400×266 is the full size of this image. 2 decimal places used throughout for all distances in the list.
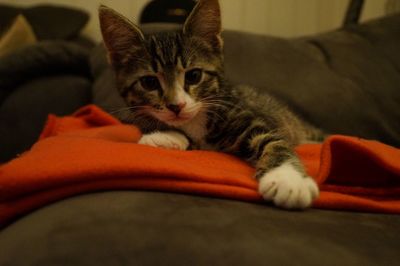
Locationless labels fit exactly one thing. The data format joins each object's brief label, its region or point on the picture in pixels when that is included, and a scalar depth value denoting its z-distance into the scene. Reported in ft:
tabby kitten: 1.17
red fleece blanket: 0.87
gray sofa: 0.72
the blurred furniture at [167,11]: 2.24
